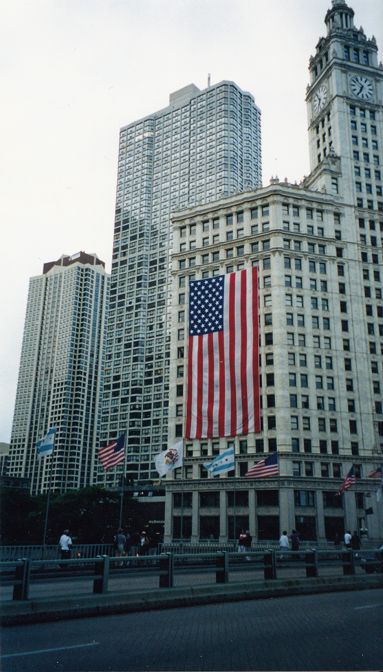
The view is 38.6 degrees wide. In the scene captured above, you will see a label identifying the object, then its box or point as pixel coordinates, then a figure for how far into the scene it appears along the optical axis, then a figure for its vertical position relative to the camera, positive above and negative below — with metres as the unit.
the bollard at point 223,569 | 16.91 -1.40
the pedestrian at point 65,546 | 26.03 -1.25
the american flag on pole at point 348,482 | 46.69 +3.37
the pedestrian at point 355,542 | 37.47 -1.19
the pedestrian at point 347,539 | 36.38 -0.99
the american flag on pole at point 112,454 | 38.88 +4.51
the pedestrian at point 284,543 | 34.09 -1.21
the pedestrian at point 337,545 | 44.33 -1.74
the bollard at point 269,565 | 18.33 -1.36
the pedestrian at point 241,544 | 33.75 -1.32
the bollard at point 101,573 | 14.02 -1.34
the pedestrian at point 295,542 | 36.19 -1.22
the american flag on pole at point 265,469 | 43.25 +4.05
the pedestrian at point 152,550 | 33.53 -1.77
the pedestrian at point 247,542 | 34.10 -1.21
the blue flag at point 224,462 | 40.25 +4.14
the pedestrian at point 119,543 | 28.61 -1.19
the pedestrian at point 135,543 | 32.84 -1.38
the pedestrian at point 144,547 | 33.31 -1.57
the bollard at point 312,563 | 19.31 -1.34
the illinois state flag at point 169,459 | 40.19 +4.29
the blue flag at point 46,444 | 37.49 +4.91
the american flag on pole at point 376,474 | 50.97 +4.44
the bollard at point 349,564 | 20.78 -1.46
